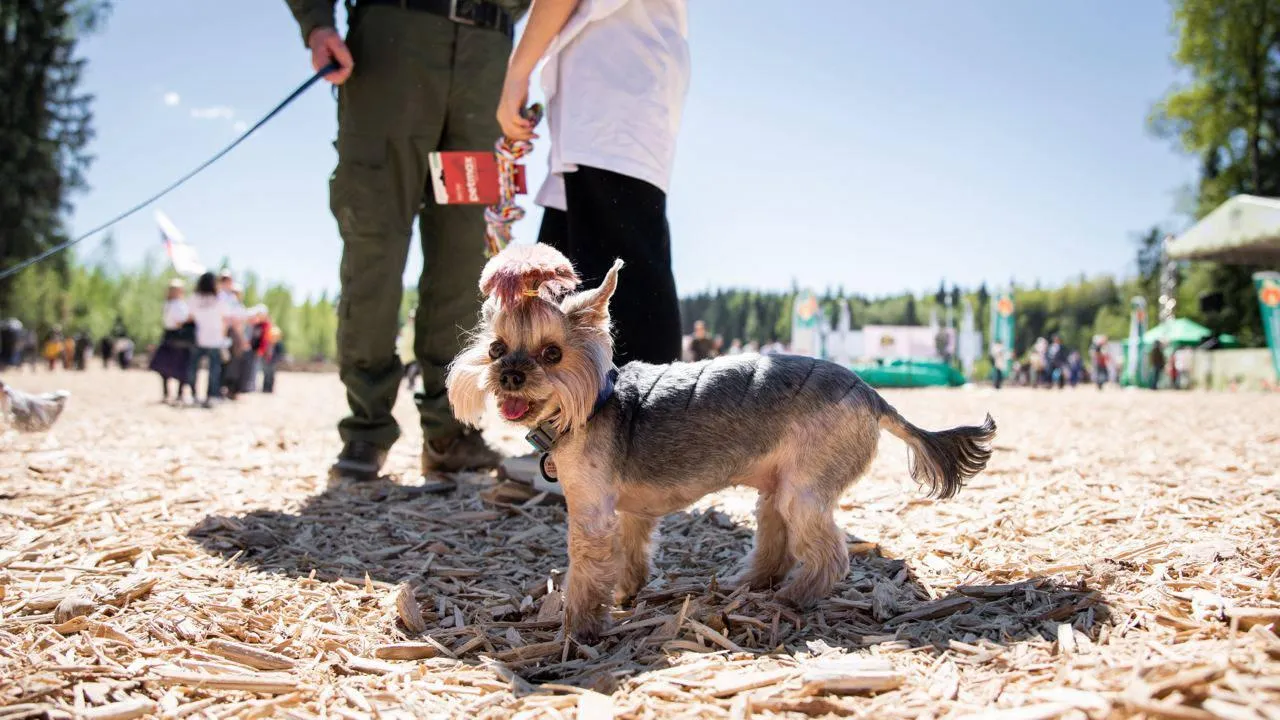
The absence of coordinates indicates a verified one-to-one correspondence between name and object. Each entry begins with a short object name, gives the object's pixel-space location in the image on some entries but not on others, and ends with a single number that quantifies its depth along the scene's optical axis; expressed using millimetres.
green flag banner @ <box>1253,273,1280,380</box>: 18234
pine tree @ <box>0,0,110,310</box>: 32906
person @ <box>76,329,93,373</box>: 34422
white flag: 12242
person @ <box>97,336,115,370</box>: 36759
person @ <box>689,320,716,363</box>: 17156
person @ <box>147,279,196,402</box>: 12039
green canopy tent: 26984
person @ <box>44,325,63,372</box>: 30891
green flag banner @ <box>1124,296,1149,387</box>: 27812
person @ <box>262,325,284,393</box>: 17703
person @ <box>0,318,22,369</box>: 26172
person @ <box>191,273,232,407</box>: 11742
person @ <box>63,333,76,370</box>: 33759
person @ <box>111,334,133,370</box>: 38025
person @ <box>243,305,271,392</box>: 15859
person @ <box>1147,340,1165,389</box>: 25422
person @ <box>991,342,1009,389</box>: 28797
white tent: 15992
